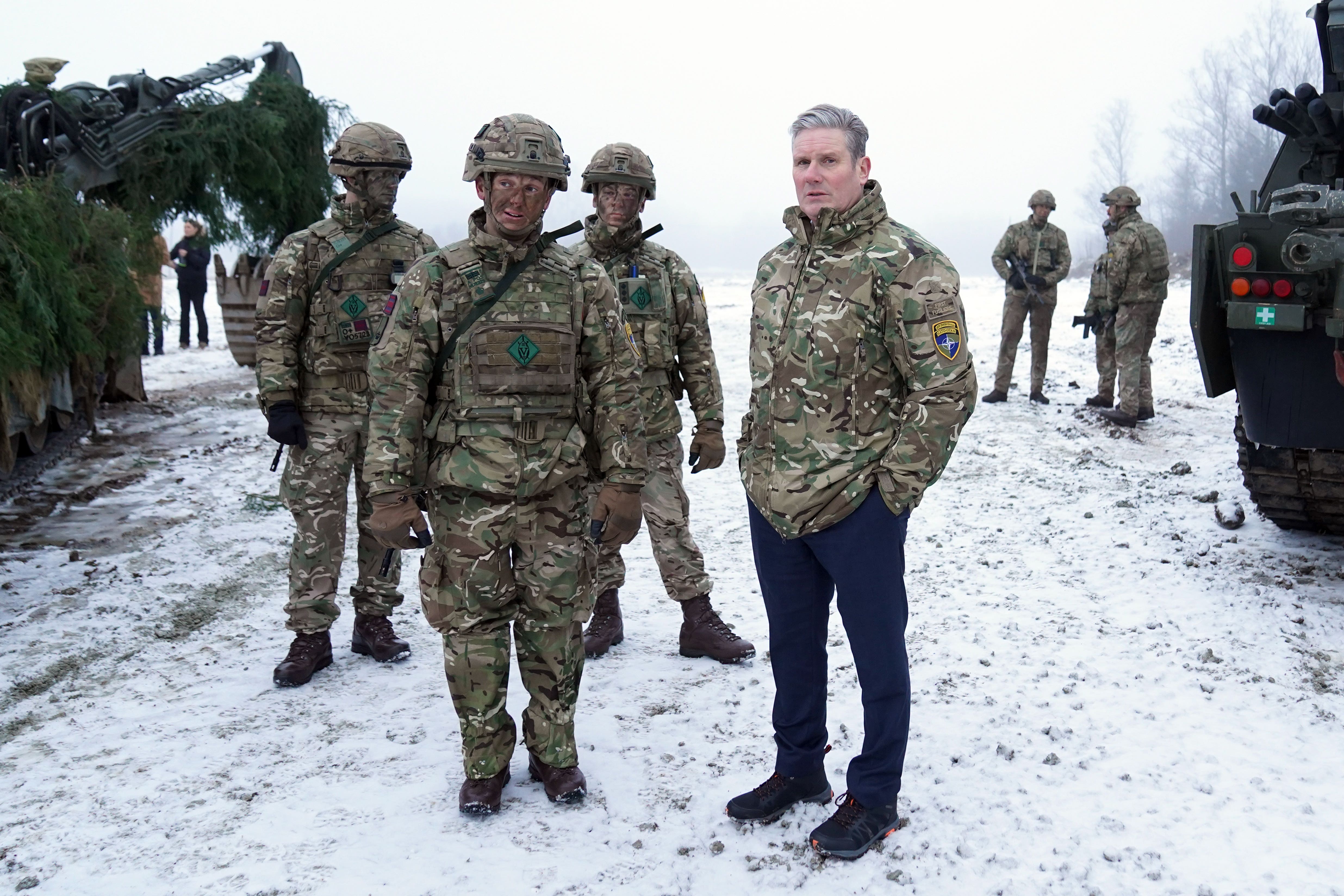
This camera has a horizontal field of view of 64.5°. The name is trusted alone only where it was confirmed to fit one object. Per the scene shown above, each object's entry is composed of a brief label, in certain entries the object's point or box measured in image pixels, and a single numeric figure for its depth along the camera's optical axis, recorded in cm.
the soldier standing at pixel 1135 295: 970
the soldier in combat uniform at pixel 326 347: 457
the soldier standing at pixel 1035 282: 1115
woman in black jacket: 1631
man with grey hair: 286
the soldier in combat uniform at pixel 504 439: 329
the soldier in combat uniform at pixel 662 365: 460
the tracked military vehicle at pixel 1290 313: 482
